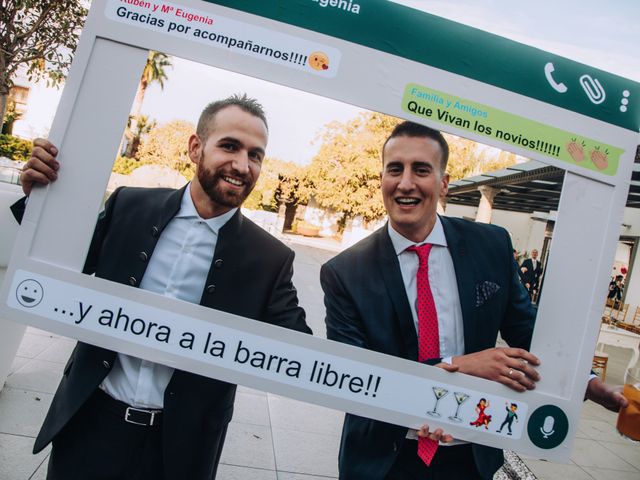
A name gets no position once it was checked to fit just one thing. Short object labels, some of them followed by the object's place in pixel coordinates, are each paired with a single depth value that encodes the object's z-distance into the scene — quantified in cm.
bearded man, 166
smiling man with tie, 169
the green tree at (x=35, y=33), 524
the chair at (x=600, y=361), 704
